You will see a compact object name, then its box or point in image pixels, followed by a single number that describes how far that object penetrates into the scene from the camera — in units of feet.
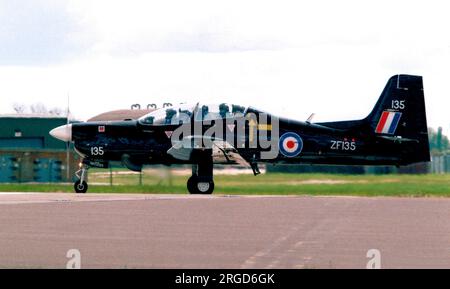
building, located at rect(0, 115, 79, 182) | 173.88
